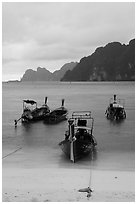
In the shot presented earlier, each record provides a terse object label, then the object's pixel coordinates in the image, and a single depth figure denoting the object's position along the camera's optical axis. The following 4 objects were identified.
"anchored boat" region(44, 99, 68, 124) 38.22
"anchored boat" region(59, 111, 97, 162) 17.75
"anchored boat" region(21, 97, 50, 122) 38.04
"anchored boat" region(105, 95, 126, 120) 40.84
